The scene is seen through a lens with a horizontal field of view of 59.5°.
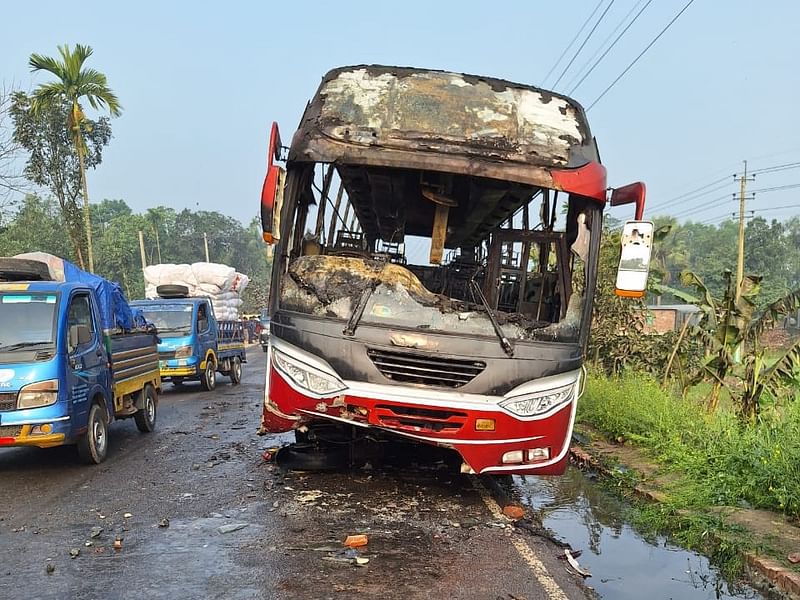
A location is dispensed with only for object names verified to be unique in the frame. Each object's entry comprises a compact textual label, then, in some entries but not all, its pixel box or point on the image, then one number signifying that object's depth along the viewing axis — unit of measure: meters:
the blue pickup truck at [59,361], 6.65
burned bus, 5.48
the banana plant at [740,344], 9.02
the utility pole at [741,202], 30.32
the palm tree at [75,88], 19.59
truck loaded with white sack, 15.20
